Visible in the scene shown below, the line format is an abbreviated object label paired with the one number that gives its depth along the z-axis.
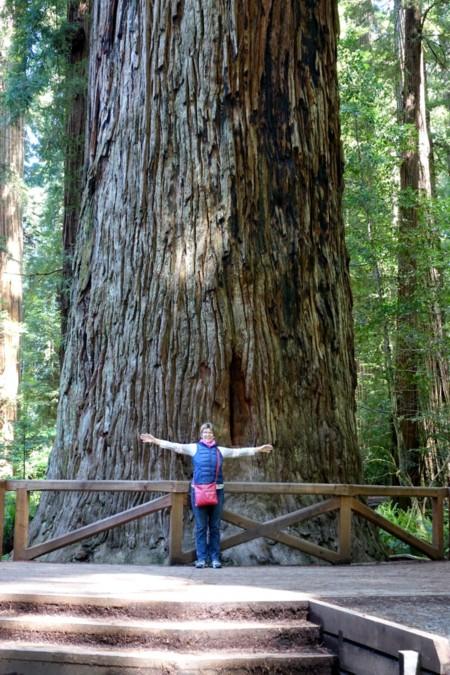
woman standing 8.30
